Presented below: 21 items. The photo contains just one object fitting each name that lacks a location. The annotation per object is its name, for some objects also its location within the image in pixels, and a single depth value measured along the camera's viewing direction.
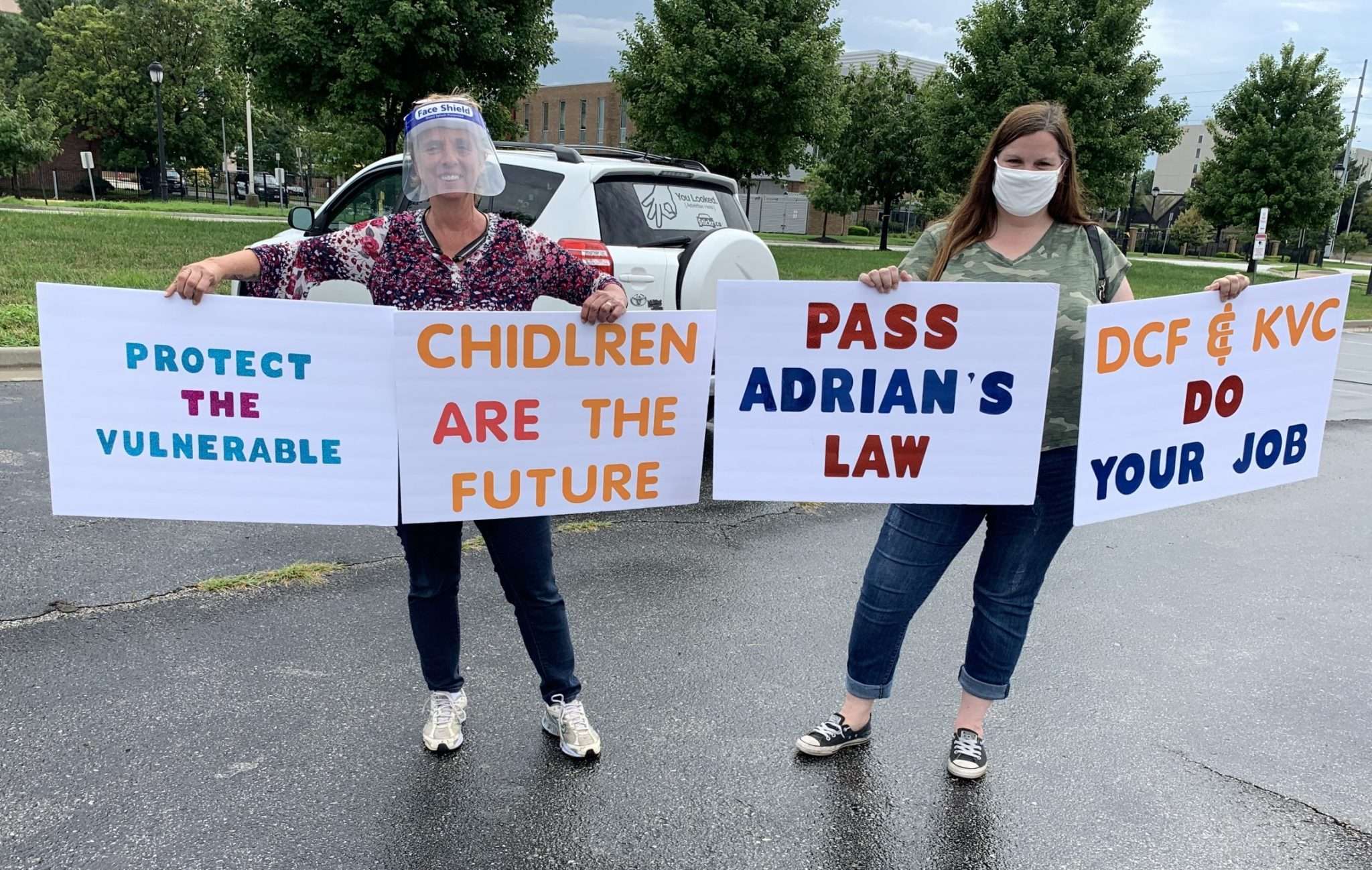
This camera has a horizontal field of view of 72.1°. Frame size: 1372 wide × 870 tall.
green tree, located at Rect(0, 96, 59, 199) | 33.25
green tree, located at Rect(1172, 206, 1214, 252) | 58.84
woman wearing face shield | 2.37
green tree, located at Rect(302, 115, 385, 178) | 26.62
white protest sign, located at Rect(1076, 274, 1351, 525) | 2.68
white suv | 5.61
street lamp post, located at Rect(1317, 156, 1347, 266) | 34.61
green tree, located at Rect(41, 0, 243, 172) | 45.38
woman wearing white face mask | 2.57
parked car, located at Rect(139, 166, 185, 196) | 49.78
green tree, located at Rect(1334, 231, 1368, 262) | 59.84
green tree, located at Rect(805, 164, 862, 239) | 37.66
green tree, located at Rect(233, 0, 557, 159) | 15.02
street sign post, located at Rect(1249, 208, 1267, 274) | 21.37
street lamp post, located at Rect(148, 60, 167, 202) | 28.53
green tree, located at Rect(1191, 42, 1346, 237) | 28.44
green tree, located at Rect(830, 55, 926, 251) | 35.34
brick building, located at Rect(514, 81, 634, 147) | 65.50
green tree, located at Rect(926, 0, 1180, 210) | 23.58
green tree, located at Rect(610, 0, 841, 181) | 19.70
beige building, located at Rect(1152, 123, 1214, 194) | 99.81
